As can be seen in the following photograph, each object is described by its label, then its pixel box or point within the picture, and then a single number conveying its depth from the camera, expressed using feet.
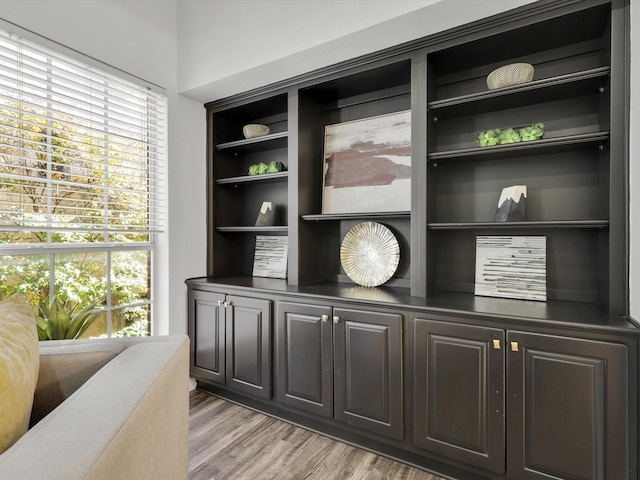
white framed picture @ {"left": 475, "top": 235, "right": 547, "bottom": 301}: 6.54
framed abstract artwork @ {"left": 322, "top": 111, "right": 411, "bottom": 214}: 7.93
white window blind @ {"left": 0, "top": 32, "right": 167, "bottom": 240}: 6.31
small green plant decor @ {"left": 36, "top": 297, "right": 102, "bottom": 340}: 5.22
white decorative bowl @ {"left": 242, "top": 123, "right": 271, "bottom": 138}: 9.35
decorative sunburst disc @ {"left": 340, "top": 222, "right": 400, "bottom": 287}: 7.98
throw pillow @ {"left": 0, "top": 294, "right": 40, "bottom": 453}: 2.36
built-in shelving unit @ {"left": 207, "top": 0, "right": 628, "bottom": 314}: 5.75
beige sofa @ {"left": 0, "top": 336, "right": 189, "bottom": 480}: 2.07
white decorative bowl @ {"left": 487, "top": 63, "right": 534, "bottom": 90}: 6.12
